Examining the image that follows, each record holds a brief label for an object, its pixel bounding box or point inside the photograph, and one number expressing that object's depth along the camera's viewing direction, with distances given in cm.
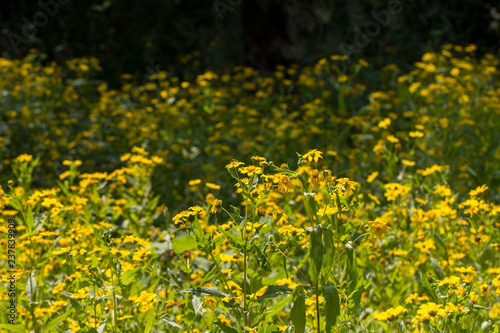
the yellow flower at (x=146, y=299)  433
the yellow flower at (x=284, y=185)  426
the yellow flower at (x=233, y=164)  432
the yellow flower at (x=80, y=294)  439
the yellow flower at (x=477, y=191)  460
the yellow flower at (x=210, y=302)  432
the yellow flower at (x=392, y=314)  426
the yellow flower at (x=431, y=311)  425
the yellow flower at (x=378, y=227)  426
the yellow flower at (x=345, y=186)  430
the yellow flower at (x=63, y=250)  444
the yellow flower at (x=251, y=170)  429
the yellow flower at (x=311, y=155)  431
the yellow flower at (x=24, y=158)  498
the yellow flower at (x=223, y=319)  443
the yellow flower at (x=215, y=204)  434
